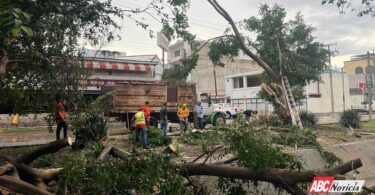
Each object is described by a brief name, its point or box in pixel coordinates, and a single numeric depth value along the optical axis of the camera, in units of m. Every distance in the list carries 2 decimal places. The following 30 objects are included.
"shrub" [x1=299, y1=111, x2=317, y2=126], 20.80
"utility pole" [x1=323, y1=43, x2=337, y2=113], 47.14
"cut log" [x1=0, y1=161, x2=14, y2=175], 5.16
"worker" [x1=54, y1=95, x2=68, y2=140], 10.53
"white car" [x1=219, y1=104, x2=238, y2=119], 32.68
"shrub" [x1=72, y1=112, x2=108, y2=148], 9.37
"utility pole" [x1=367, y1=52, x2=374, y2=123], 30.07
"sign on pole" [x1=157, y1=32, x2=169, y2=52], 27.05
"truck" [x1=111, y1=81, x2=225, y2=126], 18.66
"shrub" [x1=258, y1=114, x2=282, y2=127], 17.75
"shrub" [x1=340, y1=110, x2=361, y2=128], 20.89
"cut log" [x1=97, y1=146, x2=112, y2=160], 5.92
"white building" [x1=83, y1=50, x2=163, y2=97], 25.75
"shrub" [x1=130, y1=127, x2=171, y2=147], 12.23
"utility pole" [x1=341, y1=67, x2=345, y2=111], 51.68
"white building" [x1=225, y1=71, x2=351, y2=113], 48.12
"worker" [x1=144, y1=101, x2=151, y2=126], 13.64
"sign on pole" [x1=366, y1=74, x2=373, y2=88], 30.85
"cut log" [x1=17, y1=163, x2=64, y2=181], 5.60
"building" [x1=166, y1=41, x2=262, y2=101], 58.44
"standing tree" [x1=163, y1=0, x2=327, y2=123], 19.17
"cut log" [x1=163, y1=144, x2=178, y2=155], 6.28
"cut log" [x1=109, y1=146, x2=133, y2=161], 6.16
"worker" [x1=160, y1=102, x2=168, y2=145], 14.11
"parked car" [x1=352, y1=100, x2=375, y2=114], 47.78
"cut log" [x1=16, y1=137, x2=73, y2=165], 6.41
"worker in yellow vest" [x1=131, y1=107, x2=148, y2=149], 11.81
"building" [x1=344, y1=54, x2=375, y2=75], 74.62
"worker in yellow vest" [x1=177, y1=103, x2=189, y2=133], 16.66
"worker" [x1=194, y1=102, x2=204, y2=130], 18.20
